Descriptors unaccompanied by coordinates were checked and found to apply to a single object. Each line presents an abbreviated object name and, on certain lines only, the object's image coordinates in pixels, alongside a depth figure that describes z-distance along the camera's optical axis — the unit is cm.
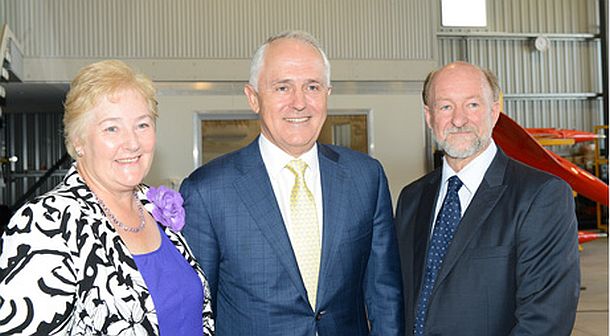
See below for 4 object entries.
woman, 143
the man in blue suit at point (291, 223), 194
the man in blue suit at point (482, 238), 198
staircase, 748
